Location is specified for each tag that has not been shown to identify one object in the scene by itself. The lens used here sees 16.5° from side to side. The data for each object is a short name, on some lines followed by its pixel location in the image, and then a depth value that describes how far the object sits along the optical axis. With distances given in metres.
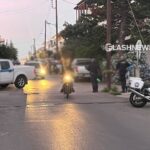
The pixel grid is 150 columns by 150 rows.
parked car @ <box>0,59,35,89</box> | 29.61
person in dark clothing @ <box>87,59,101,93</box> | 27.03
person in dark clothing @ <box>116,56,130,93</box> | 25.80
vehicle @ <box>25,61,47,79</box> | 46.88
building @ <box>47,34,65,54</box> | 111.01
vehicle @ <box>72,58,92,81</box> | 38.12
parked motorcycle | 18.77
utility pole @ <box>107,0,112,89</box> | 27.09
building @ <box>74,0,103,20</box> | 41.08
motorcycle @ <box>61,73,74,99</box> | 22.77
